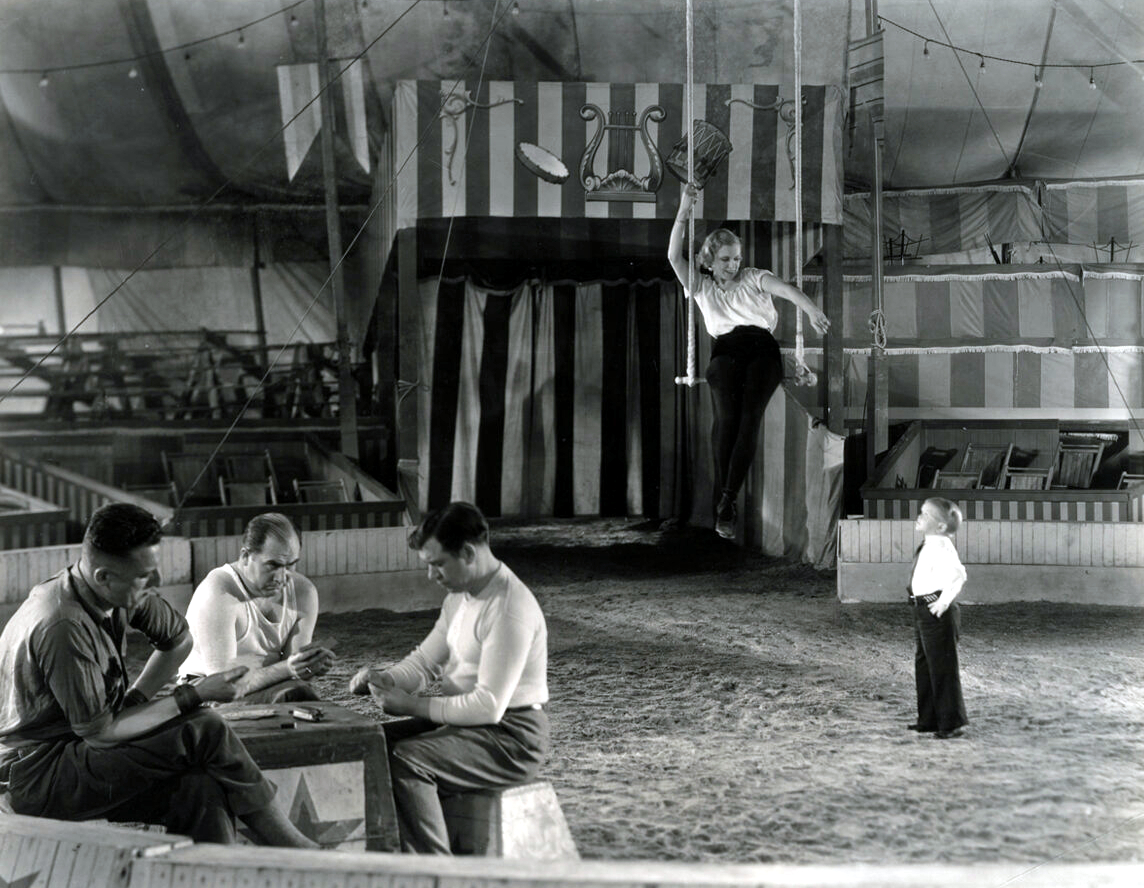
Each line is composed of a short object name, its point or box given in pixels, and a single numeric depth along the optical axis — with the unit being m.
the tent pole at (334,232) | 7.01
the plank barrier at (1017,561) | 7.21
